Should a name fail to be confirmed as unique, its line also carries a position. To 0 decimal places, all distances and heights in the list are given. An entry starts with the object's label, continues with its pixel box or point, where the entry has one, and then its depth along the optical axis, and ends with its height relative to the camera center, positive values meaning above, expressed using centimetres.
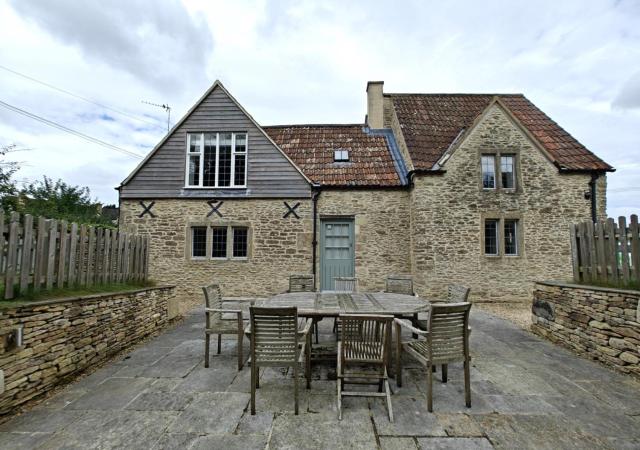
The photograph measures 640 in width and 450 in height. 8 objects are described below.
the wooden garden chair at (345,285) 677 -89
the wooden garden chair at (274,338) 326 -102
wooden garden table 409 -91
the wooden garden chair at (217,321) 446 -125
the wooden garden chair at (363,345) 327 -110
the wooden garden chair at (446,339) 331 -104
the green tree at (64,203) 1736 +246
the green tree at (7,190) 1064 +177
